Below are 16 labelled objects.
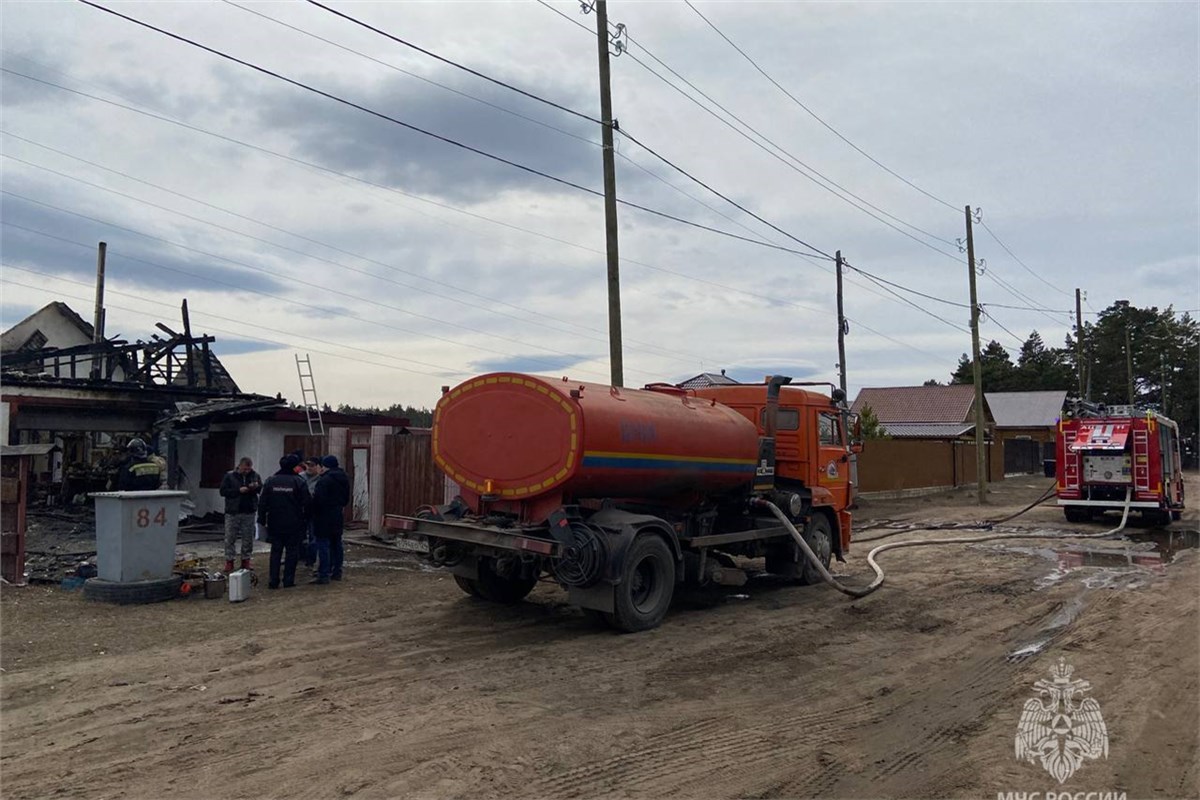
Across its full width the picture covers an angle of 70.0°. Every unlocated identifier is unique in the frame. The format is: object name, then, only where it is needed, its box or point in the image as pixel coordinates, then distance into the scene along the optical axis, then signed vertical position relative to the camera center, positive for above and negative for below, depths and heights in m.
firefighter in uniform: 11.62 -0.33
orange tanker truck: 8.52 -0.54
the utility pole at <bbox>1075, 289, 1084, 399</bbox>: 43.57 +5.78
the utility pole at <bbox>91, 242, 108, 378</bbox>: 31.44 +5.48
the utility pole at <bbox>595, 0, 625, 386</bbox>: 14.28 +4.31
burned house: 17.96 +1.09
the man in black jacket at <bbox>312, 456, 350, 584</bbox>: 11.42 -0.92
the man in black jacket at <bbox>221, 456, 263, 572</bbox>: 11.27 -0.82
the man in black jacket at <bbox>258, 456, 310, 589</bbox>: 10.97 -0.86
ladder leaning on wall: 18.50 +0.58
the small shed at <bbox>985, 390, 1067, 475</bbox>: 63.53 +2.08
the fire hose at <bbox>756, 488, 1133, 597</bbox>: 11.28 -1.77
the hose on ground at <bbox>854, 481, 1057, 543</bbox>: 19.45 -2.06
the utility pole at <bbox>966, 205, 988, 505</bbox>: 28.41 +2.39
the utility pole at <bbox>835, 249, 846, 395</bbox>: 29.36 +3.30
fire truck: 20.17 -0.58
